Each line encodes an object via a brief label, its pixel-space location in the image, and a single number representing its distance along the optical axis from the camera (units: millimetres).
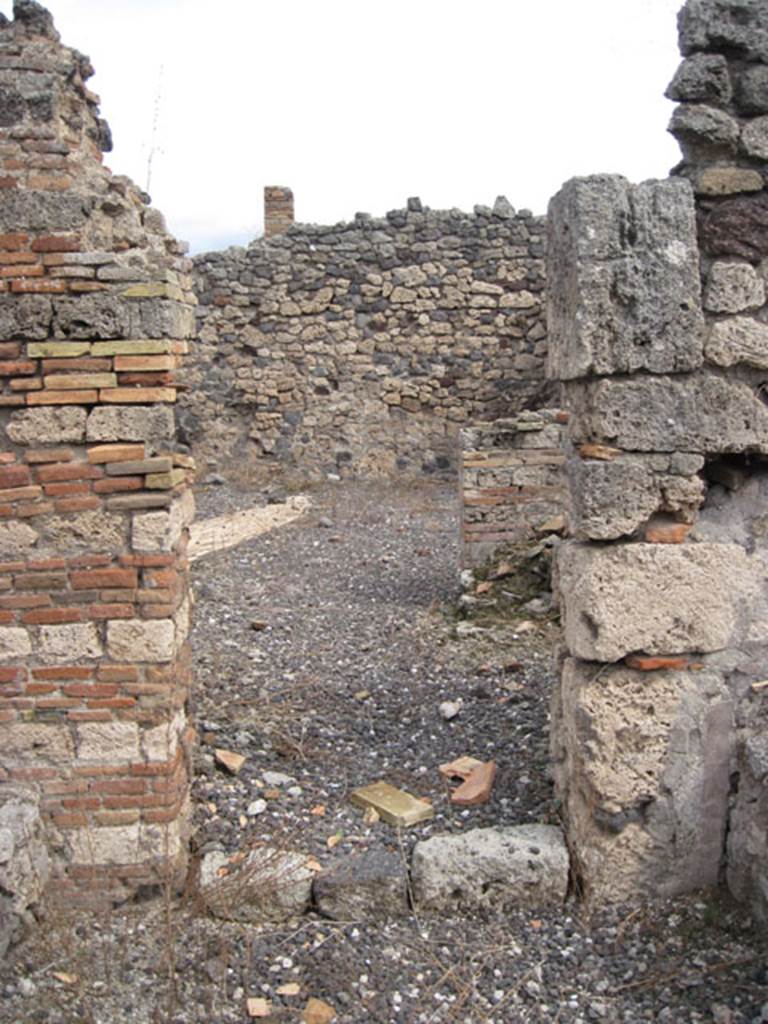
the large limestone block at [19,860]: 3275
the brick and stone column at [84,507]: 3471
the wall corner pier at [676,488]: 3420
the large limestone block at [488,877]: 3631
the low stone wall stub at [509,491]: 8094
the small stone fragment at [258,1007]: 3107
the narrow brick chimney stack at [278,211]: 15320
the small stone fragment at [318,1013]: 3090
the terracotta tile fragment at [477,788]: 4219
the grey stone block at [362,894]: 3604
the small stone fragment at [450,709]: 5190
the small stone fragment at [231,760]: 4496
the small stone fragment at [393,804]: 4070
